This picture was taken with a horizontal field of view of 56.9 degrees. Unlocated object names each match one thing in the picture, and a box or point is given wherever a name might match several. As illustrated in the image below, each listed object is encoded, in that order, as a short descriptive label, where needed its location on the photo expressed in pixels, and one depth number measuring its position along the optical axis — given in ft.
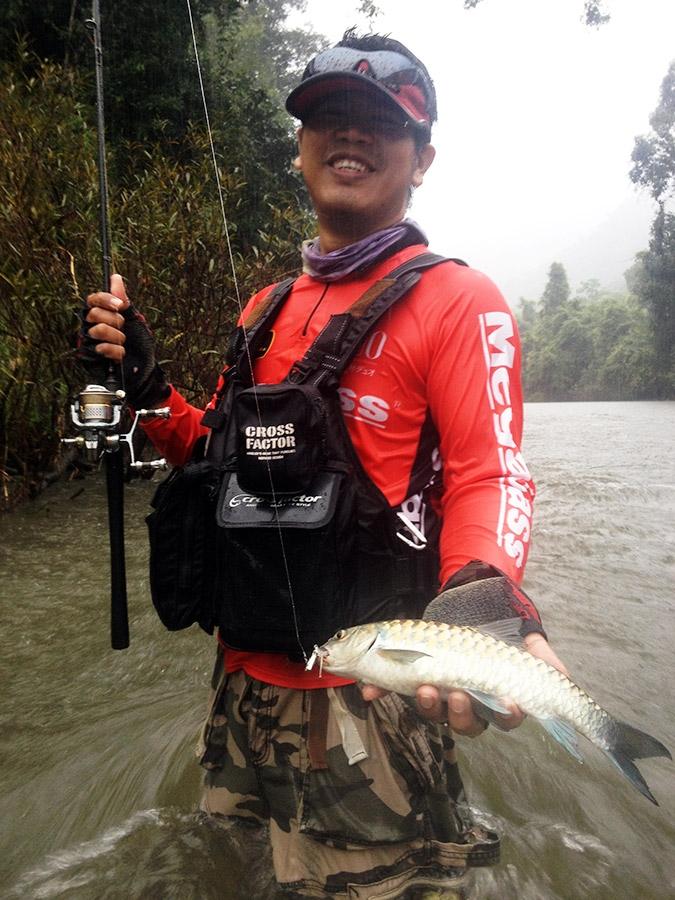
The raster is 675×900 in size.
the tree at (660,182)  105.70
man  5.23
